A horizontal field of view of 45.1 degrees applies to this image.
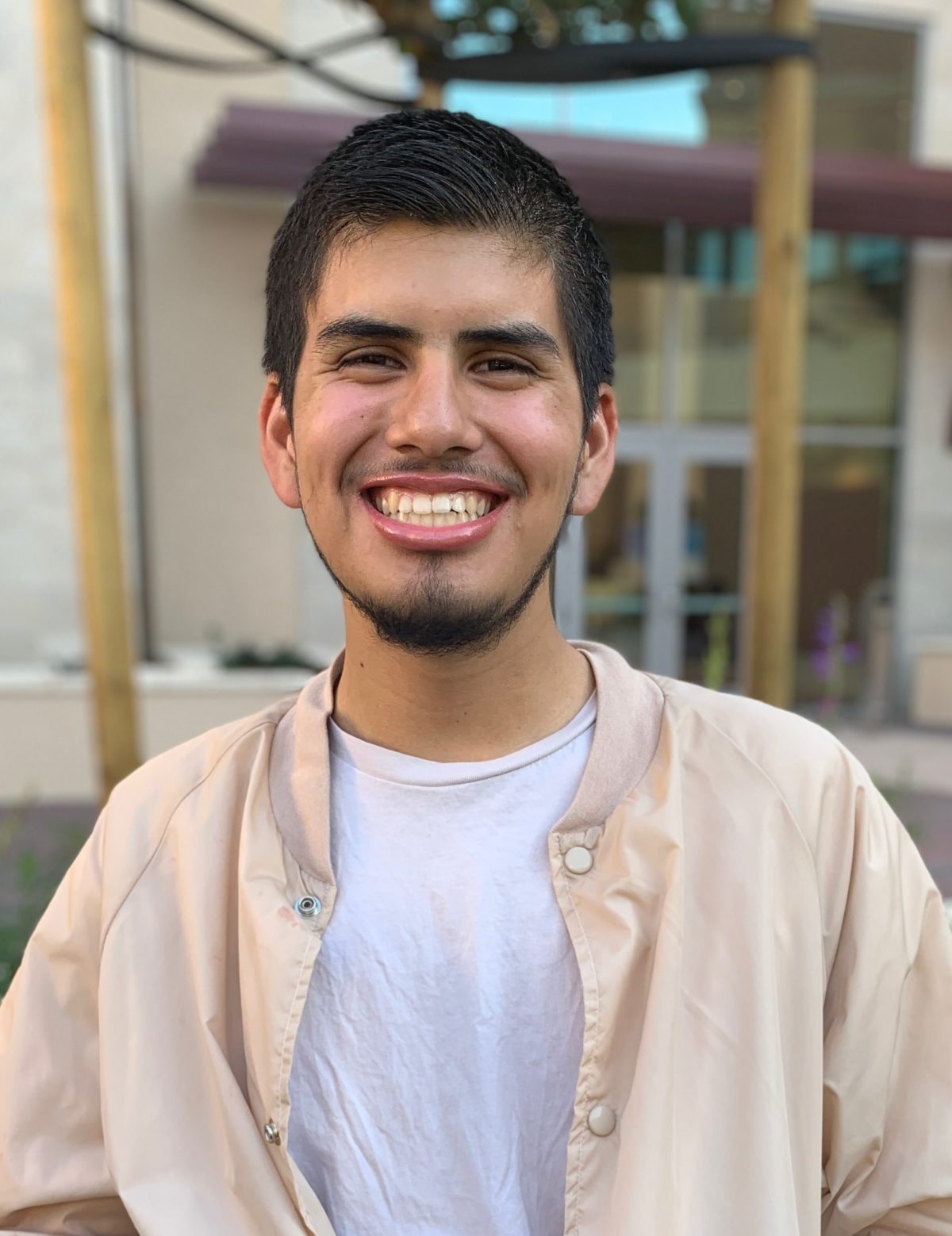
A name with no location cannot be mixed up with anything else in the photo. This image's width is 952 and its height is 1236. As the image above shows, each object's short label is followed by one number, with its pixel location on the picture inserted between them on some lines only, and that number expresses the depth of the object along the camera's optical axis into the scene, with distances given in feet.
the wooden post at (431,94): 9.93
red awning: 23.89
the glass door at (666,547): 30.81
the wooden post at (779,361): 9.36
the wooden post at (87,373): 8.62
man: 4.04
